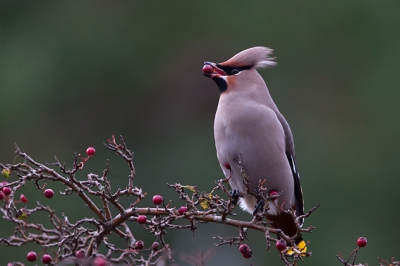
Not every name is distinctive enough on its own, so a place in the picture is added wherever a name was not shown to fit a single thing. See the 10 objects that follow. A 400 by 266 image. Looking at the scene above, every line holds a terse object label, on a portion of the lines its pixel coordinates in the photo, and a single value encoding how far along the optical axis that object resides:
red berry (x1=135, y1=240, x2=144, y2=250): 4.87
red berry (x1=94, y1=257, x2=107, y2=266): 4.04
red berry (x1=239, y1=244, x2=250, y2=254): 5.27
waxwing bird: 7.16
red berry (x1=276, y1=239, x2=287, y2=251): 5.02
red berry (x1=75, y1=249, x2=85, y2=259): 4.43
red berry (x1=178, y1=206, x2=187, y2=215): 5.03
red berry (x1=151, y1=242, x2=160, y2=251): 4.83
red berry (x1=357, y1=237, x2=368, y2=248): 5.45
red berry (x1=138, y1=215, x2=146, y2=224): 4.92
